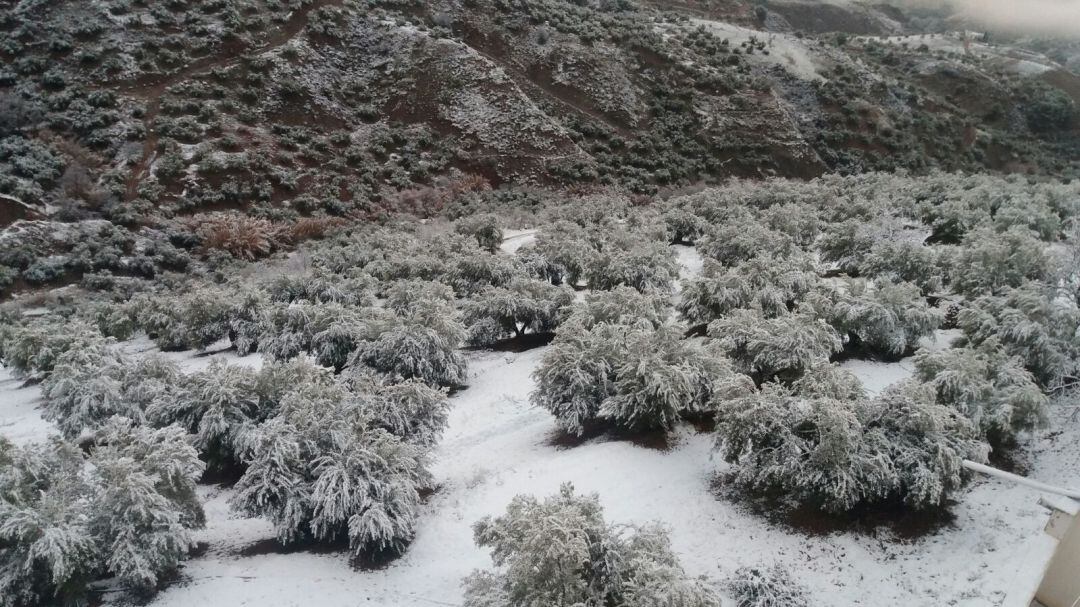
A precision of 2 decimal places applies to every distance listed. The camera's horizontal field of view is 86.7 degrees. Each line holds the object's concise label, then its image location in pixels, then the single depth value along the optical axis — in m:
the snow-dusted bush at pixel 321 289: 21.28
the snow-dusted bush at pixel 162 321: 19.88
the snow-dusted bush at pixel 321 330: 15.89
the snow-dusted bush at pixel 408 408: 11.12
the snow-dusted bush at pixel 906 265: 17.22
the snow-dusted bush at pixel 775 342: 12.02
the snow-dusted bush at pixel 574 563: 6.39
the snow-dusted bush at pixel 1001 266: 15.52
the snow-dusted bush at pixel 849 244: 20.67
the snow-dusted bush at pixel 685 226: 28.81
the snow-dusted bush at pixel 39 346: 16.55
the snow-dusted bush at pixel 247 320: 18.97
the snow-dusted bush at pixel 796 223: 24.89
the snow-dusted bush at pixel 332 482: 9.00
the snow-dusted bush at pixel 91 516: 7.68
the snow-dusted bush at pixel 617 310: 15.10
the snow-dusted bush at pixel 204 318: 19.52
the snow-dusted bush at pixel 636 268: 19.59
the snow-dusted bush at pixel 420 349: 14.64
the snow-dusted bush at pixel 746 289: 15.95
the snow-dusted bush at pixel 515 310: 17.69
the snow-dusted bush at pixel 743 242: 21.28
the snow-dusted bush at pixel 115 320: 21.00
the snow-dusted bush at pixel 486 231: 28.39
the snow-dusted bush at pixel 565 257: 22.39
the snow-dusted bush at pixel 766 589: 7.71
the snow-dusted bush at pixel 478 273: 21.30
